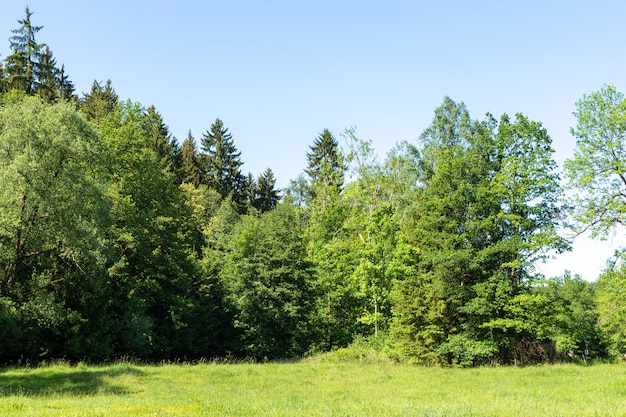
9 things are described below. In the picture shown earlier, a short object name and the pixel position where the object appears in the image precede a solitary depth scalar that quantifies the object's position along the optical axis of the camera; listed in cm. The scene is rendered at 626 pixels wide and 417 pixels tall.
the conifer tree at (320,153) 7793
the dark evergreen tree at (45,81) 4531
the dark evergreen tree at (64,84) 6306
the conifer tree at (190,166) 7612
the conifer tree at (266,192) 8574
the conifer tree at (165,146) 6883
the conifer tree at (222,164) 8294
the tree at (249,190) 8552
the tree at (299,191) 7400
